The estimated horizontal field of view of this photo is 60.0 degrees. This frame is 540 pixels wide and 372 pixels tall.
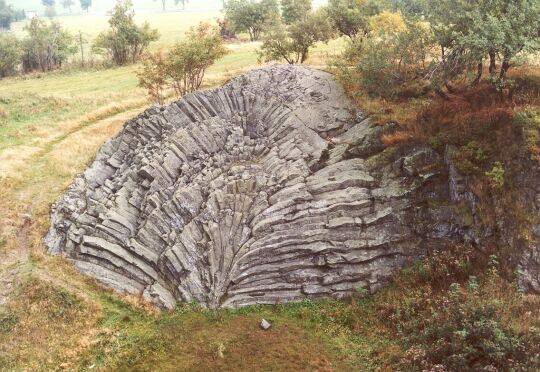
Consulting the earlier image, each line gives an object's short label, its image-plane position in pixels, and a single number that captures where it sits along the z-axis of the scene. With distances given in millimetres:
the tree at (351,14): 51531
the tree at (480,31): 21938
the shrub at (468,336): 16984
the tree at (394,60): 27641
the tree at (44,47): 83375
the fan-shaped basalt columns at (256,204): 23953
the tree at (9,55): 79188
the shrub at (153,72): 42781
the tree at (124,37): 77688
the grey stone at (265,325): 22500
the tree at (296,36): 45656
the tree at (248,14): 81562
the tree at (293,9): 54725
